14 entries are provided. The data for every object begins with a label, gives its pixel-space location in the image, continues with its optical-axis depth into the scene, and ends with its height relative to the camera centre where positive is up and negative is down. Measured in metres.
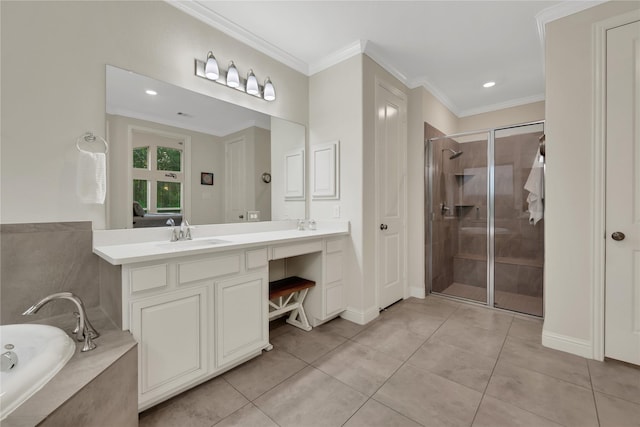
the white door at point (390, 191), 2.76 +0.21
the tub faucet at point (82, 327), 1.22 -0.55
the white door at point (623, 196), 1.80 +0.09
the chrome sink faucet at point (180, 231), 1.93 -0.14
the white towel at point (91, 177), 1.54 +0.20
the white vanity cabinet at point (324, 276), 2.40 -0.60
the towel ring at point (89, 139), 1.57 +0.44
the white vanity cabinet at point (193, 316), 1.38 -0.61
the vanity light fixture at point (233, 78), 2.07 +1.10
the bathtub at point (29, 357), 0.88 -0.58
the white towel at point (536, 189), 2.78 +0.22
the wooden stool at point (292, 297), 2.27 -0.79
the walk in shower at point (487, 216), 2.92 -0.07
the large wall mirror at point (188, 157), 1.75 +0.43
